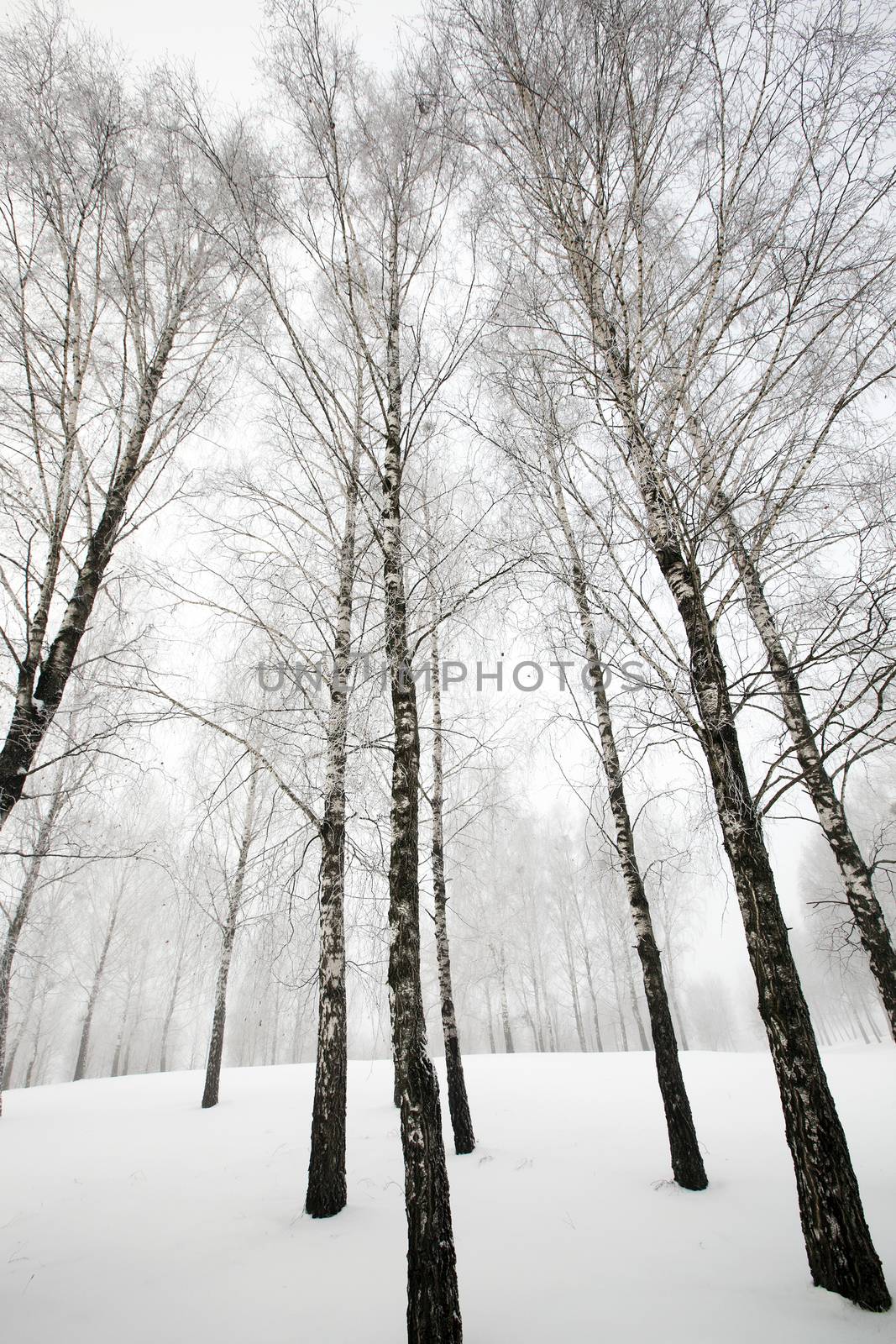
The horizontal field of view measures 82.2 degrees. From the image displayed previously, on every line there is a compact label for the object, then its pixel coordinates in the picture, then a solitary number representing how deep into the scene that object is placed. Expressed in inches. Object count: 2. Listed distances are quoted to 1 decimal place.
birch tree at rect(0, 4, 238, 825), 180.7
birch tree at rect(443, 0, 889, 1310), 110.7
